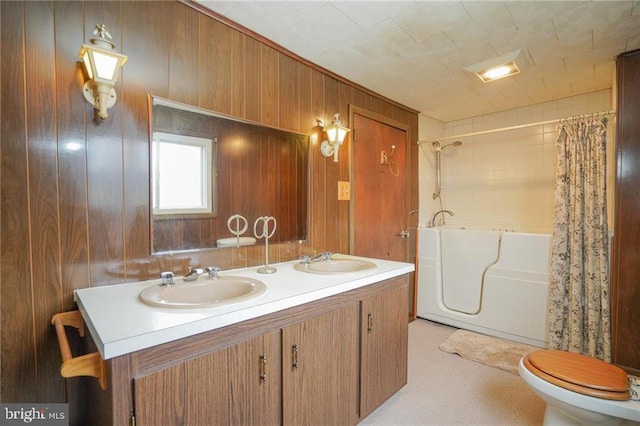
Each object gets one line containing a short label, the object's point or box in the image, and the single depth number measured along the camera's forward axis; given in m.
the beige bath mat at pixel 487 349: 2.35
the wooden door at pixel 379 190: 2.57
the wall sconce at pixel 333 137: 2.15
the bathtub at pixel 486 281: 2.56
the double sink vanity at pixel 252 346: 0.87
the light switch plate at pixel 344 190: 2.39
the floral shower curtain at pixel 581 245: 2.22
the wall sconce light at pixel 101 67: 1.18
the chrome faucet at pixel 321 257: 1.99
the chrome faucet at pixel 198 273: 1.40
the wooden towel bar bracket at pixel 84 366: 0.85
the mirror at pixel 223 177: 1.48
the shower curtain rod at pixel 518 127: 2.19
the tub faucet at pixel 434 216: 3.62
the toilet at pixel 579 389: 1.29
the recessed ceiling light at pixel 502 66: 2.12
